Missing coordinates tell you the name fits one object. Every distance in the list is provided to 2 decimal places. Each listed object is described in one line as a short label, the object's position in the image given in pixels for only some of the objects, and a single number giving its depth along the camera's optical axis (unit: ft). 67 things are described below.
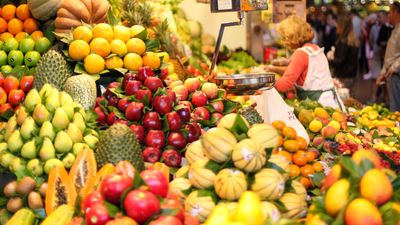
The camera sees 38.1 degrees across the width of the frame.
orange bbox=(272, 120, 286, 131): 12.84
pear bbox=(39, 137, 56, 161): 9.61
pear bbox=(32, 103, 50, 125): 10.03
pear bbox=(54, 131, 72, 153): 9.74
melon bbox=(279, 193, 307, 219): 8.12
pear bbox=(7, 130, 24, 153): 9.89
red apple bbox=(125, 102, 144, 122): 11.18
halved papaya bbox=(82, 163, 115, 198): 8.29
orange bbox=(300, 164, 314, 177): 11.85
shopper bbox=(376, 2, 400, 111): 29.73
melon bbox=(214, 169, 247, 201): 7.73
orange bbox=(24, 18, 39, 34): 15.66
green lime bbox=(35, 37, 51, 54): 14.56
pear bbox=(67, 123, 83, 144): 9.99
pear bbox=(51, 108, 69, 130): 9.96
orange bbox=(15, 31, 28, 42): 15.28
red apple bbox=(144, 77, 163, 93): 11.70
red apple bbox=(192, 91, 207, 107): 12.72
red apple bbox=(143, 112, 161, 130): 11.01
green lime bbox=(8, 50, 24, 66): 14.29
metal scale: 13.56
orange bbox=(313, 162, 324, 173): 12.05
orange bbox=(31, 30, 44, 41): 15.32
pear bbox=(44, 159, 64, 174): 9.50
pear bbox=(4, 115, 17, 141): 10.23
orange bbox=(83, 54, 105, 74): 13.15
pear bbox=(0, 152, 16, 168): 9.89
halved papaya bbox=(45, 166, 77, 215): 8.71
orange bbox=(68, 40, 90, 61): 13.23
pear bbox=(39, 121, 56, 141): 9.83
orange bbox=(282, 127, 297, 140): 12.56
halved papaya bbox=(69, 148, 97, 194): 9.11
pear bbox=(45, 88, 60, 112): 10.27
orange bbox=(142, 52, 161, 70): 13.79
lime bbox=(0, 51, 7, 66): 14.32
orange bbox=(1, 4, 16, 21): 15.84
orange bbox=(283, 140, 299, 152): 12.25
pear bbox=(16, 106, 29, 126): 10.25
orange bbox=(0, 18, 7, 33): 15.65
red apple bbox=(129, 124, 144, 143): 10.89
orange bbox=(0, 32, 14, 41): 15.28
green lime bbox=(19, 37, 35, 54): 14.53
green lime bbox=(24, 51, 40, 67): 14.29
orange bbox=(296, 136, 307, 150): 12.53
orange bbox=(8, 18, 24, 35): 15.64
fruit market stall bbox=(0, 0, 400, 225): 6.82
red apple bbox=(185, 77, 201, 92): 13.15
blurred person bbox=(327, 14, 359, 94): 40.04
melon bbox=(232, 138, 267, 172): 7.86
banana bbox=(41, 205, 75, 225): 7.70
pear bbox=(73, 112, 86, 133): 10.30
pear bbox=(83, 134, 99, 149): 10.17
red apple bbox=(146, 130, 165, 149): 10.82
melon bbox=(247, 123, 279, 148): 8.44
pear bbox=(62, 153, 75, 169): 9.71
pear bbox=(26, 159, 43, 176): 9.57
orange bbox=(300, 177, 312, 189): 11.15
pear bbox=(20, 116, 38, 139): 9.92
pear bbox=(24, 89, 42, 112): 10.42
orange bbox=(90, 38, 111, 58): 13.33
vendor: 20.30
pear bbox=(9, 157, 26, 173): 9.60
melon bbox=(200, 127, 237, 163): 8.11
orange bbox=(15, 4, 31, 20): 15.75
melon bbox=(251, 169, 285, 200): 7.86
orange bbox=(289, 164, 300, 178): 11.47
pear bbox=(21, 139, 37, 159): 9.72
